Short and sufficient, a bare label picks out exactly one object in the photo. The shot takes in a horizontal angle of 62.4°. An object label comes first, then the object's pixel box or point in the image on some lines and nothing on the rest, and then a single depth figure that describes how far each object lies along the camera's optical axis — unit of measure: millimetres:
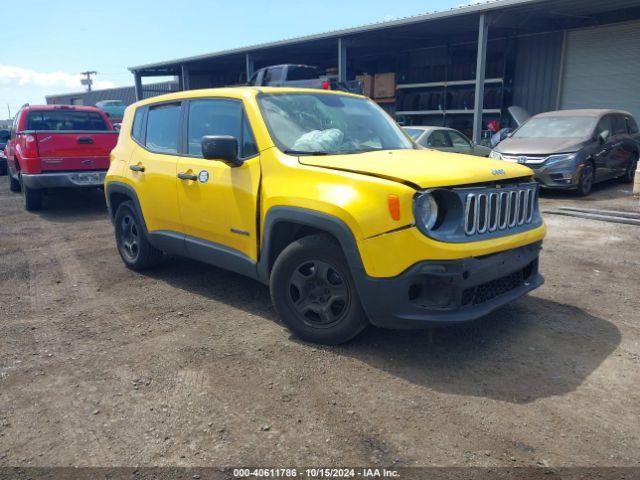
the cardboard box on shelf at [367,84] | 21078
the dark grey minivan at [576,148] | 10141
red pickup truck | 8922
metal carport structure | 14727
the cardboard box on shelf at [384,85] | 20281
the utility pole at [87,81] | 70688
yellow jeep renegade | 3203
